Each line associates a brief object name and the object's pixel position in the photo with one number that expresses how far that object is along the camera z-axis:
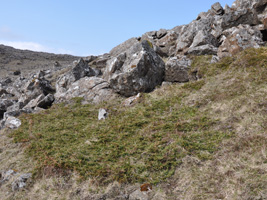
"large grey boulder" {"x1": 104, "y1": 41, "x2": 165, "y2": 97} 19.59
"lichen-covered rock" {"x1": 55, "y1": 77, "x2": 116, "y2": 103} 20.81
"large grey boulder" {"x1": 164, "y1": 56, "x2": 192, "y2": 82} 20.42
